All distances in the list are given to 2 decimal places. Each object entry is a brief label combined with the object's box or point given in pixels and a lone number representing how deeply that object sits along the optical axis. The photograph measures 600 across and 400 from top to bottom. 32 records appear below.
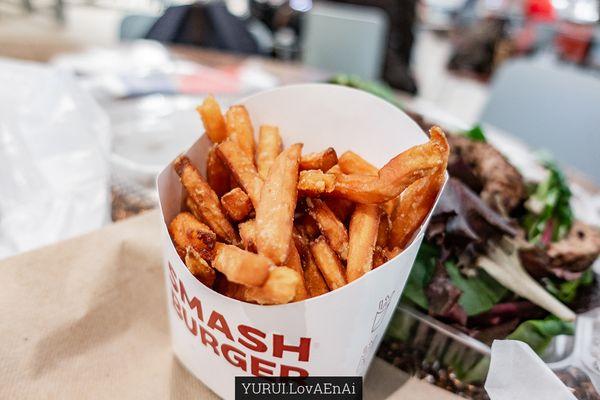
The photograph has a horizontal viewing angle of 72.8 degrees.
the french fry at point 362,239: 0.14
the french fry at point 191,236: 0.15
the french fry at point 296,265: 0.14
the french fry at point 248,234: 0.14
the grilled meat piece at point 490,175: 0.26
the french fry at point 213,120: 0.18
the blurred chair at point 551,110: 0.51
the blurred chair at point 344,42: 0.72
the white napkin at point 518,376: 0.16
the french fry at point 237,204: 0.16
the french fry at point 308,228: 0.17
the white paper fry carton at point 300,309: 0.14
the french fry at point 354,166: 0.18
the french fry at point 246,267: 0.12
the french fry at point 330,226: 0.16
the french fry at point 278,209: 0.13
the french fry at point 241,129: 0.19
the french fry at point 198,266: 0.14
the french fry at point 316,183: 0.15
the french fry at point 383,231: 0.17
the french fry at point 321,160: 0.17
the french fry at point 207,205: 0.16
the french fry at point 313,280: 0.15
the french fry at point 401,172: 0.15
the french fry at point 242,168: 0.16
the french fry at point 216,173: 0.18
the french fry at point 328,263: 0.14
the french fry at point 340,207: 0.17
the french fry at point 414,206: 0.16
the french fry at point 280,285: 0.12
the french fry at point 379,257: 0.16
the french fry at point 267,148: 0.18
